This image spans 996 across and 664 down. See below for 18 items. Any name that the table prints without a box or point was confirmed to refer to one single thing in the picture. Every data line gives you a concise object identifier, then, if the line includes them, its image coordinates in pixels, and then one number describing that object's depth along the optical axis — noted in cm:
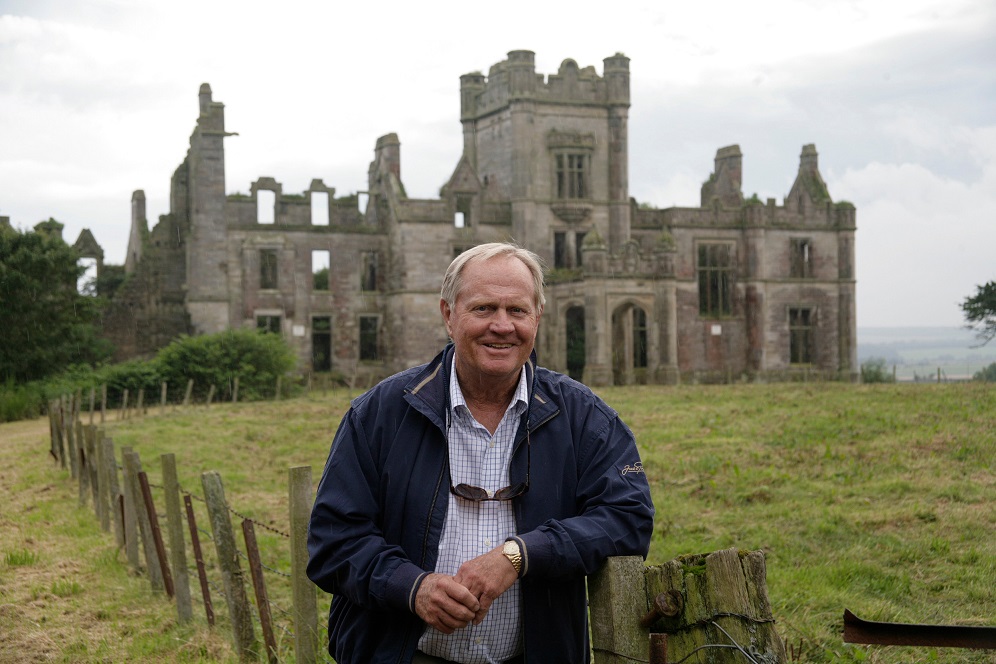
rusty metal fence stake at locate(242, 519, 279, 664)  708
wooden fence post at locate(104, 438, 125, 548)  1112
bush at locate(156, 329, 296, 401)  3250
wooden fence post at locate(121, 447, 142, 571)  1024
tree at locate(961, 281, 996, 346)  3925
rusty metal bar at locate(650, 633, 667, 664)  337
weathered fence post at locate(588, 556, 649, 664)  363
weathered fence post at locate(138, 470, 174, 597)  910
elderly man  381
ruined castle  3938
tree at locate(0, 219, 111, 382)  3112
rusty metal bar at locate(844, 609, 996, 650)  302
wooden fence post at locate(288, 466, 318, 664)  607
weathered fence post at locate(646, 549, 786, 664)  332
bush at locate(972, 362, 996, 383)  4021
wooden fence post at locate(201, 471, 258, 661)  718
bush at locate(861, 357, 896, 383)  4259
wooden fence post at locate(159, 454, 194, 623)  841
